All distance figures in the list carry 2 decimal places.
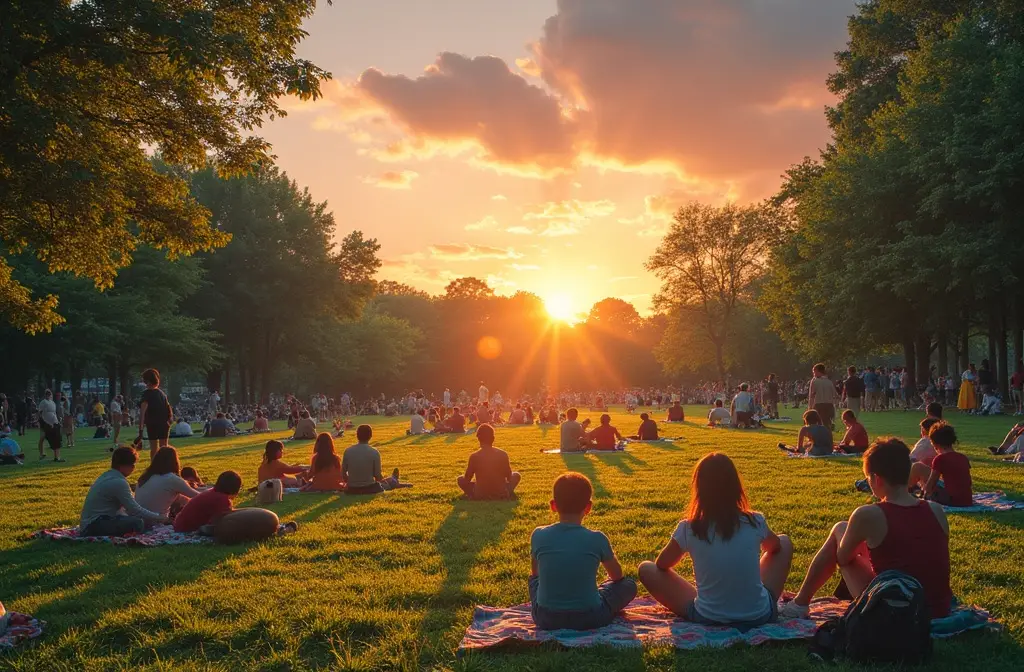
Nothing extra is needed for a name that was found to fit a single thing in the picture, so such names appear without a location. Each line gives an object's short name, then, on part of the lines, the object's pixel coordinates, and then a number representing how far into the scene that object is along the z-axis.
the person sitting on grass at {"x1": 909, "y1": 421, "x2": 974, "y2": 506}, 9.75
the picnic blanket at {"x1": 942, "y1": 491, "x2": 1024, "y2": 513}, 10.17
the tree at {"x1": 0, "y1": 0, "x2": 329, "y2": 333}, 12.22
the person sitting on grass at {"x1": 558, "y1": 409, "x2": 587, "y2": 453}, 20.34
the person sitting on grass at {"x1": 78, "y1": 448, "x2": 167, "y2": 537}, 9.87
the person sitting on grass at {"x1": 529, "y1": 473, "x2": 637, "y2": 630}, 5.75
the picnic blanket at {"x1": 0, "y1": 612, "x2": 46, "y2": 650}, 5.70
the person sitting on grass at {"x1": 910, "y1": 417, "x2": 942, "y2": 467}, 11.71
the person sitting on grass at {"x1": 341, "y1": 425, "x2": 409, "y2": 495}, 13.48
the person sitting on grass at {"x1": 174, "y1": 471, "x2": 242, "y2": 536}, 9.77
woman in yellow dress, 33.41
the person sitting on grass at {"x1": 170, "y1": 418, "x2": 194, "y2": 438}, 31.62
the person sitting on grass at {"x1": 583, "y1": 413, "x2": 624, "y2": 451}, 21.22
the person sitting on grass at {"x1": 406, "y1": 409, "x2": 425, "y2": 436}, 31.05
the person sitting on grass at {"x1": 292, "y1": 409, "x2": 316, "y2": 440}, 27.81
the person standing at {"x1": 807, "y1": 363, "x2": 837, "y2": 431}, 19.30
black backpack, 4.89
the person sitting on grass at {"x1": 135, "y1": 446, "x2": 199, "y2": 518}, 10.76
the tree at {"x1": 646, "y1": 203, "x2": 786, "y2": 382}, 65.44
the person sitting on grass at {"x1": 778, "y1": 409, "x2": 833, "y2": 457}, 17.34
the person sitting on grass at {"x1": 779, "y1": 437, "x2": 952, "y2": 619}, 5.22
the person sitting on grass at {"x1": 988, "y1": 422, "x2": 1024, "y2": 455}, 15.54
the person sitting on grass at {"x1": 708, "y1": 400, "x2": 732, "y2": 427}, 29.59
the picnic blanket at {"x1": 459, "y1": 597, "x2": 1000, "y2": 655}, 5.45
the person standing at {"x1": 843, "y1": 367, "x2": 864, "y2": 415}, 21.34
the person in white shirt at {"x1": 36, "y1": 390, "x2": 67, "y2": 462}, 21.42
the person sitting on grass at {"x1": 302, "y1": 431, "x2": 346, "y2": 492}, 13.89
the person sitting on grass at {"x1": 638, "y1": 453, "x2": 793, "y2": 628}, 5.53
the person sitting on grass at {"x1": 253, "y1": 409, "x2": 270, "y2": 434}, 34.09
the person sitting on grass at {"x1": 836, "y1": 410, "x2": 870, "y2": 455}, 17.02
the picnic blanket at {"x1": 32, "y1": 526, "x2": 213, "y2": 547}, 9.45
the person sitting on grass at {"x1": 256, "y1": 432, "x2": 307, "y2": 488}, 13.53
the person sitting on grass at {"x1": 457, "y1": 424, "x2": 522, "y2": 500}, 12.37
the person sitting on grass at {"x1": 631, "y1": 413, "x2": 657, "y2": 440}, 23.58
